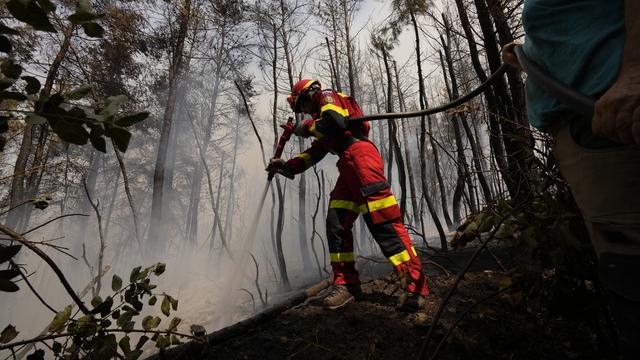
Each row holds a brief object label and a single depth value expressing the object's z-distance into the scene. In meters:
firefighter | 2.40
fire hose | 0.77
